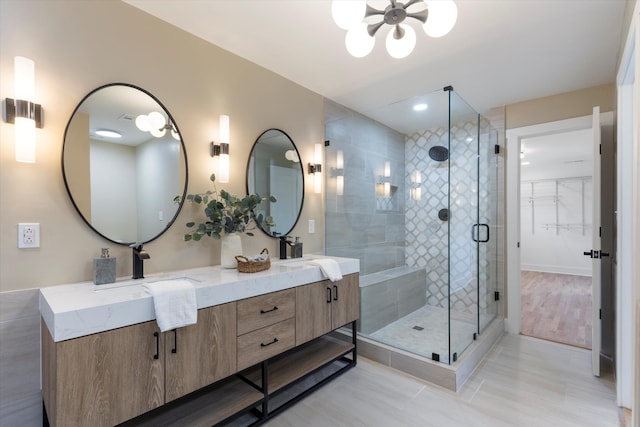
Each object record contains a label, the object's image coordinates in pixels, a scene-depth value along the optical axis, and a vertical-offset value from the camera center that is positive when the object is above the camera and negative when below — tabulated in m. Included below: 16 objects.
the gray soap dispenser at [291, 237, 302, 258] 2.65 -0.32
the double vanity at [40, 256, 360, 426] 1.15 -0.67
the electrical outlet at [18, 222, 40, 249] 1.44 -0.11
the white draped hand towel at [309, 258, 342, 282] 2.17 -0.41
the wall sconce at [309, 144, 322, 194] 3.01 +0.46
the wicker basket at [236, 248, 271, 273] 1.92 -0.35
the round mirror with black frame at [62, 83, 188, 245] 1.62 +0.30
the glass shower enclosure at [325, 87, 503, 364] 2.81 -0.02
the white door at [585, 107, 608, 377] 2.31 -0.29
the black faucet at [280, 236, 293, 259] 2.57 -0.30
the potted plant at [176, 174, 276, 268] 2.03 -0.05
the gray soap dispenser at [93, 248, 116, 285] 1.58 -0.30
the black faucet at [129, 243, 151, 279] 1.70 -0.29
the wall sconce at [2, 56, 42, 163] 1.39 +0.50
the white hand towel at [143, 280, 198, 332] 1.31 -0.42
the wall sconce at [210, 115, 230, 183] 2.20 +0.48
